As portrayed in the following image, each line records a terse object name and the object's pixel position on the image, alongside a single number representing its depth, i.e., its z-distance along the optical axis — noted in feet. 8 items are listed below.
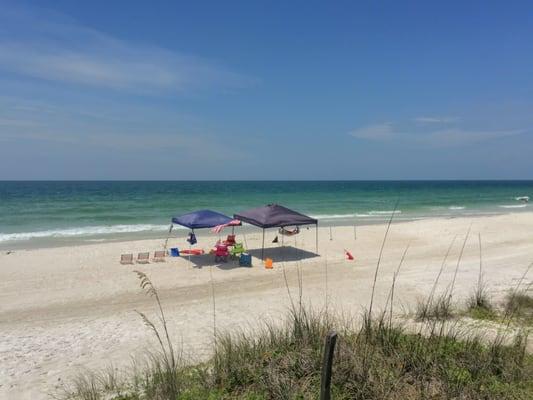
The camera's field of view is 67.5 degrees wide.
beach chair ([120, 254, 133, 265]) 43.47
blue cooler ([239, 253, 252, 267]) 41.63
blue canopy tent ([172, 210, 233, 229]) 41.68
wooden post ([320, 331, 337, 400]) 8.80
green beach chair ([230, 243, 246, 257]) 43.45
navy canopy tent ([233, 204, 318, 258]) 41.09
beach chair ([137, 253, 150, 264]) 43.20
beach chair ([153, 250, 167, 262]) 44.39
